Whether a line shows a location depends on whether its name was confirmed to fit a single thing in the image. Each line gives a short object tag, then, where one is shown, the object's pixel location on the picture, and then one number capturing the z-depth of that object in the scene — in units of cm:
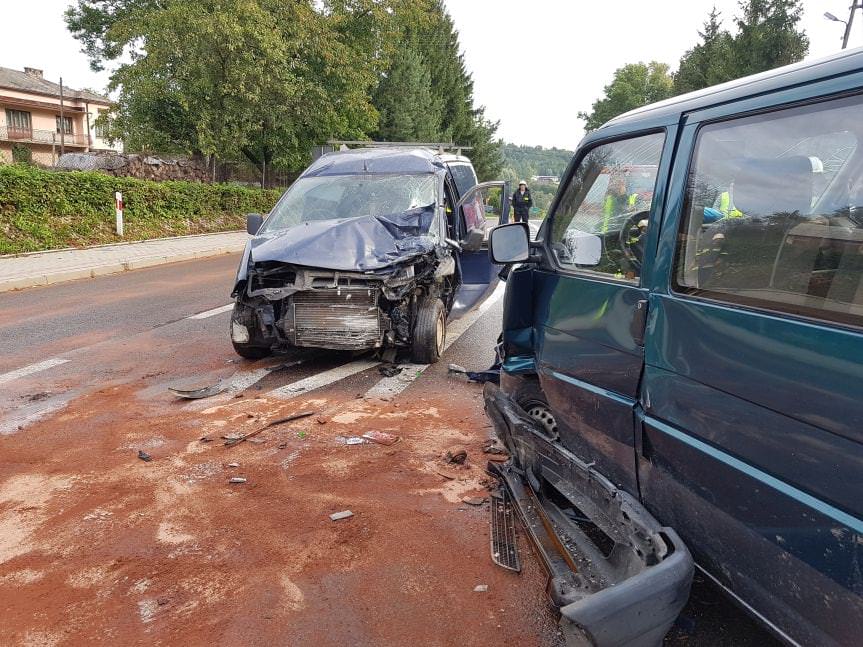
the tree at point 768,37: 3139
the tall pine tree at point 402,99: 3844
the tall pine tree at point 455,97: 4916
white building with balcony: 5412
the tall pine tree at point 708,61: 3253
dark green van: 178
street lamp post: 1959
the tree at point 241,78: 2184
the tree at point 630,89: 6981
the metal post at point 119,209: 1730
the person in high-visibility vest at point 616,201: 291
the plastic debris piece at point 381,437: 469
